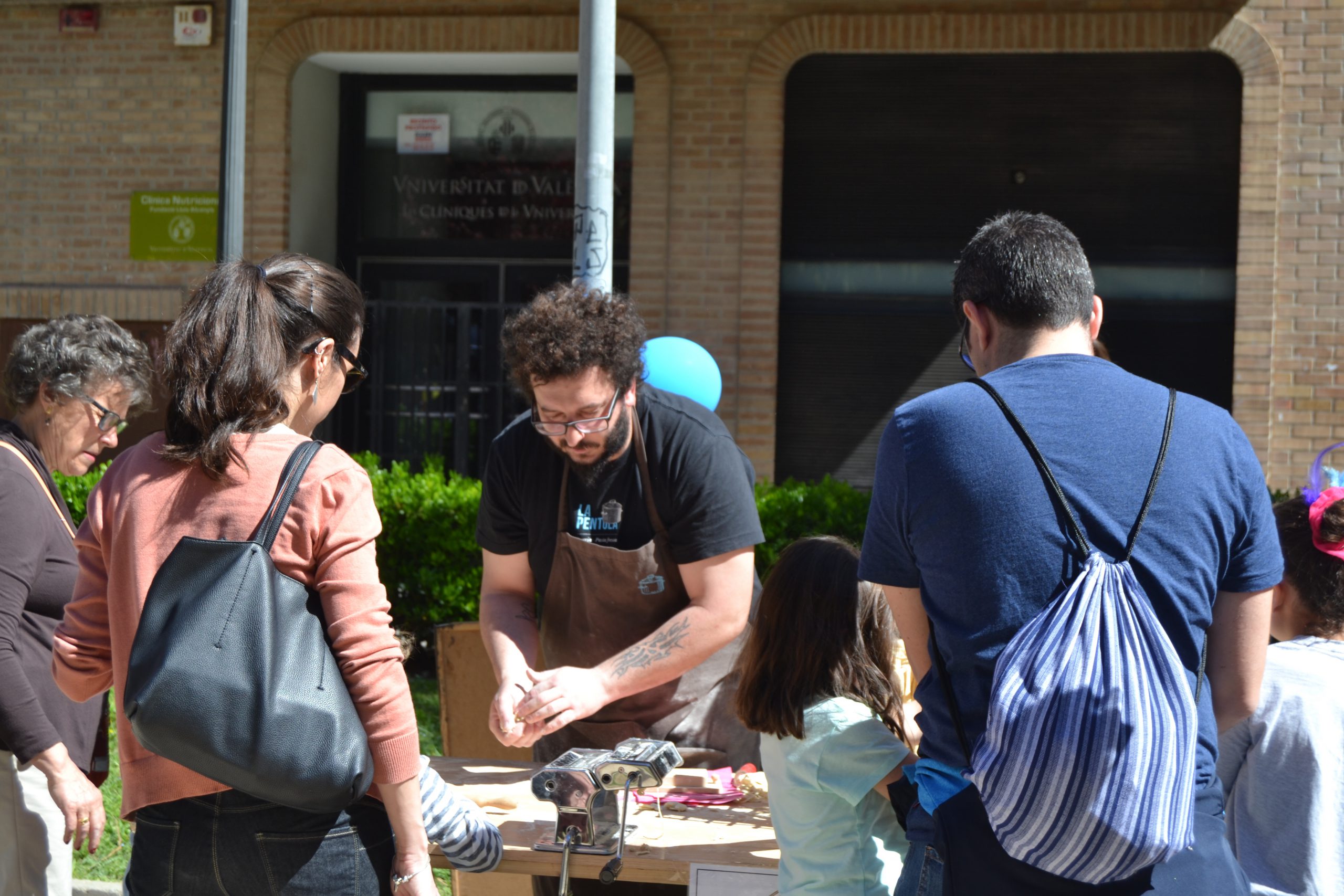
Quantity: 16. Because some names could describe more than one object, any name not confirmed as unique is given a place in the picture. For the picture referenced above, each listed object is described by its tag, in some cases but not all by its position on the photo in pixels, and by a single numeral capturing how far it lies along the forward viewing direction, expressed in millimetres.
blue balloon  5605
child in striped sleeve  2354
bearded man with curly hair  3002
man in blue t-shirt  1794
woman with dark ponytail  1902
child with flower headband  2324
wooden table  2662
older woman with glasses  2820
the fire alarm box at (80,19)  8734
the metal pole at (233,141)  5504
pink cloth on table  3076
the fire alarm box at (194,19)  8594
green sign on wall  8680
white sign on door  9297
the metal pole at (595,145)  4727
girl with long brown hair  2512
